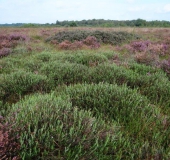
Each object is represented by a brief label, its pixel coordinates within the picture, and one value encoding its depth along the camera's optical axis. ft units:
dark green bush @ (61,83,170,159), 7.98
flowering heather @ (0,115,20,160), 6.25
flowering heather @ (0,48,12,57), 30.58
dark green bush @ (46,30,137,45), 45.78
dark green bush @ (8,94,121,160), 6.66
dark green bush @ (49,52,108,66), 24.25
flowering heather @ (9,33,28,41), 47.70
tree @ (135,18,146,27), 201.77
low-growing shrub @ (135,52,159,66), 23.53
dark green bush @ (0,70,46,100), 14.51
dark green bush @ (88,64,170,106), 14.06
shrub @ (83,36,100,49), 40.15
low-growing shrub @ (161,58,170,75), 20.65
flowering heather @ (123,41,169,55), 32.93
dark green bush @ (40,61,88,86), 17.11
